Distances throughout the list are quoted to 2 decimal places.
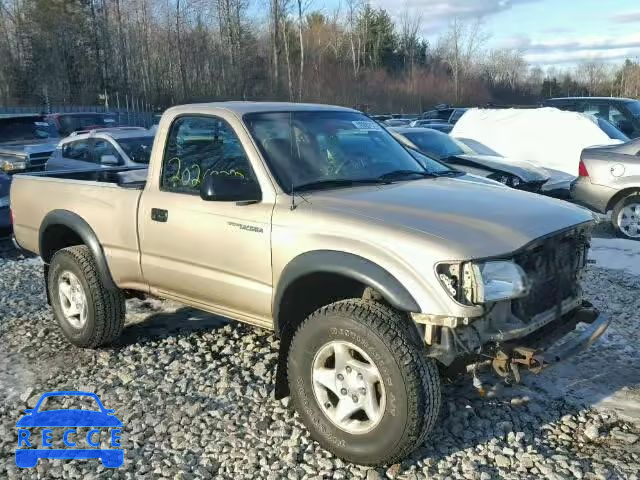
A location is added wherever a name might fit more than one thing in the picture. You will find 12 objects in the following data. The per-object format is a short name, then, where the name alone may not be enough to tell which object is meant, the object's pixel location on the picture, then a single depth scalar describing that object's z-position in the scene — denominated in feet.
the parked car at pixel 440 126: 60.44
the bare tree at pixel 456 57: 220.02
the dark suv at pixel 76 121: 67.36
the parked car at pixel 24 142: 44.27
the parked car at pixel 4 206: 31.37
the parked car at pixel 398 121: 82.00
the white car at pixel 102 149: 36.22
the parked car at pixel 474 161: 35.96
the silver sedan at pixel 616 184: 29.81
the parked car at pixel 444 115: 78.89
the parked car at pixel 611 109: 48.14
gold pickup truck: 10.48
